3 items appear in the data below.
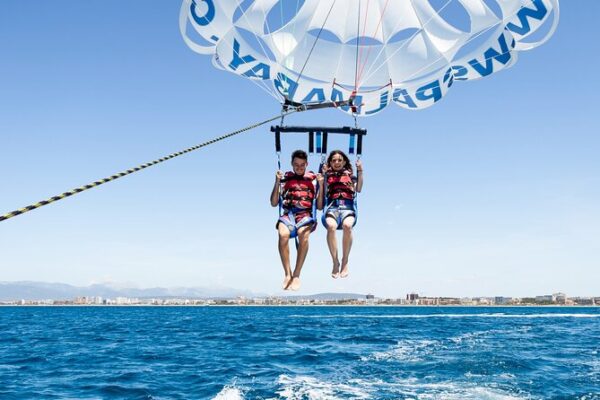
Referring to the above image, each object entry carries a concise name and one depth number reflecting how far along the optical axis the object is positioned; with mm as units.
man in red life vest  9844
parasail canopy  11305
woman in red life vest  10117
